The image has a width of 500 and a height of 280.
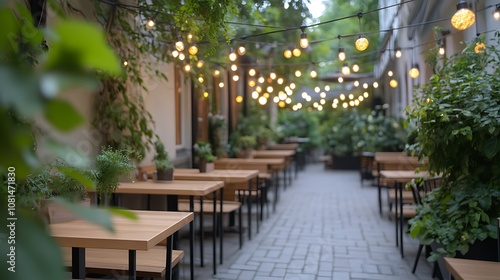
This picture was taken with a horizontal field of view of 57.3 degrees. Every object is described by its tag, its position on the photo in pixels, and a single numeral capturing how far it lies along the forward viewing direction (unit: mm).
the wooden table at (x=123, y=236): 2080
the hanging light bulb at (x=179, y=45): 4219
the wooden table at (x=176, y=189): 3543
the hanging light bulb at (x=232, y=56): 5070
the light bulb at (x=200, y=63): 4797
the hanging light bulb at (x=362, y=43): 4074
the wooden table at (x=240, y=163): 6496
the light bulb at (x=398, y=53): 5499
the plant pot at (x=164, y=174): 4133
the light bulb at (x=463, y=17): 3328
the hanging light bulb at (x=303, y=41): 4448
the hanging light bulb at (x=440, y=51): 4569
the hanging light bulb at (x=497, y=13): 3514
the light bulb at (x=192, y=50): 4152
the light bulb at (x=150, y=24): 4403
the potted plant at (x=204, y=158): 5203
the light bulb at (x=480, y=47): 3550
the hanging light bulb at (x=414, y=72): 5539
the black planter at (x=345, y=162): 14195
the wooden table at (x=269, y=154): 8484
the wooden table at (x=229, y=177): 4715
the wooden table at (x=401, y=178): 4508
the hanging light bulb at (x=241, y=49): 4861
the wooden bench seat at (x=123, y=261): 2666
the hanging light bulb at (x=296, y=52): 5328
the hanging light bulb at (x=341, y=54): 4695
